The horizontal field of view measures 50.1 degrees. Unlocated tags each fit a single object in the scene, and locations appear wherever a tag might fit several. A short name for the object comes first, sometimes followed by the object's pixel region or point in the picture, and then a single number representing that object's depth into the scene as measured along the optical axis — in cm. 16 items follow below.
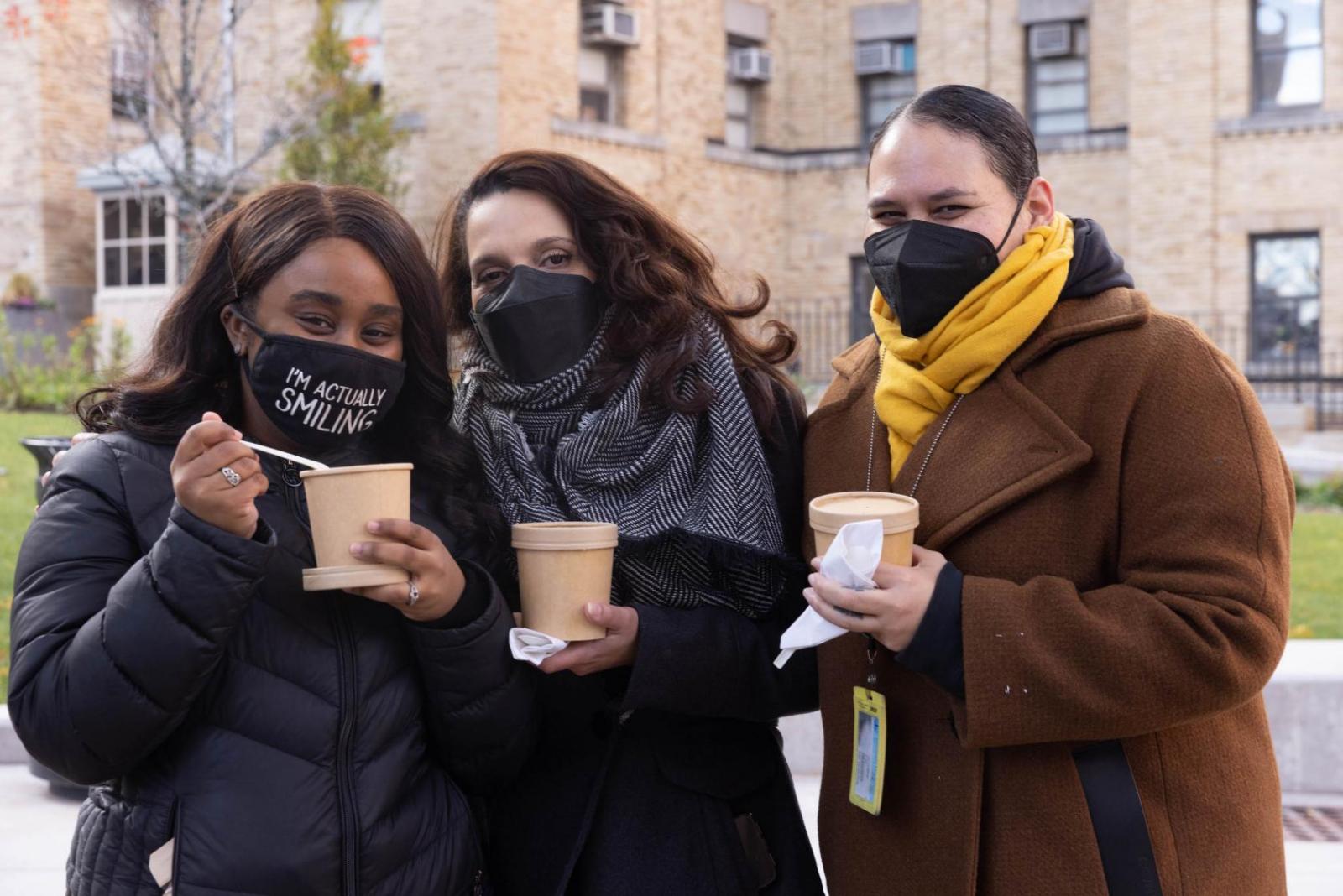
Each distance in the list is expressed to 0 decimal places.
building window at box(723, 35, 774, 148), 2572
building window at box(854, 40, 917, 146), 2575
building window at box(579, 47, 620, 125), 2320
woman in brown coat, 223
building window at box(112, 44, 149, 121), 1923
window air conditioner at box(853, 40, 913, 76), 2570
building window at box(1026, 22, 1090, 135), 2478
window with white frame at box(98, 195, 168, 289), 2180
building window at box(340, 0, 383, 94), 2203
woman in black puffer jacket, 214
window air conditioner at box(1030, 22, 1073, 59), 2439
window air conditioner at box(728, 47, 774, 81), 2569
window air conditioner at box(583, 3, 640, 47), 2267
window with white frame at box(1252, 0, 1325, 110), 2256
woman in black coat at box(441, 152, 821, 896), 272
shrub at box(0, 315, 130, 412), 1673
